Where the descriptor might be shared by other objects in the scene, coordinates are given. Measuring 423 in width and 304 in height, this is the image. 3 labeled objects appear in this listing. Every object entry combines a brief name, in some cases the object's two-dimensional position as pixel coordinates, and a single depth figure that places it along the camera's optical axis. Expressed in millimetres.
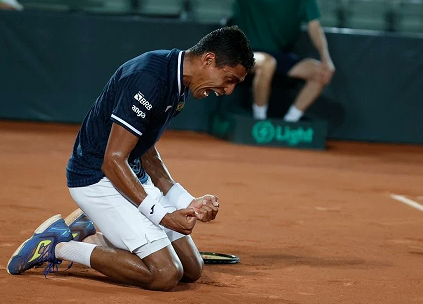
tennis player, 8359
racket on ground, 9906
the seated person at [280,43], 21094
